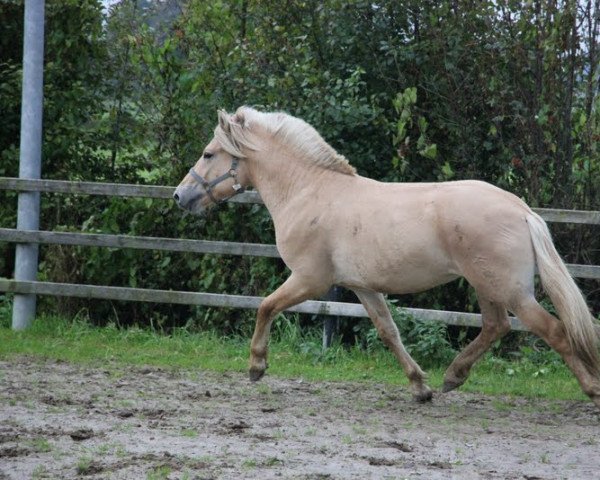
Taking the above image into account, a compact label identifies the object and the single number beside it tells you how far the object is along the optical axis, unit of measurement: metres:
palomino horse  12.49
